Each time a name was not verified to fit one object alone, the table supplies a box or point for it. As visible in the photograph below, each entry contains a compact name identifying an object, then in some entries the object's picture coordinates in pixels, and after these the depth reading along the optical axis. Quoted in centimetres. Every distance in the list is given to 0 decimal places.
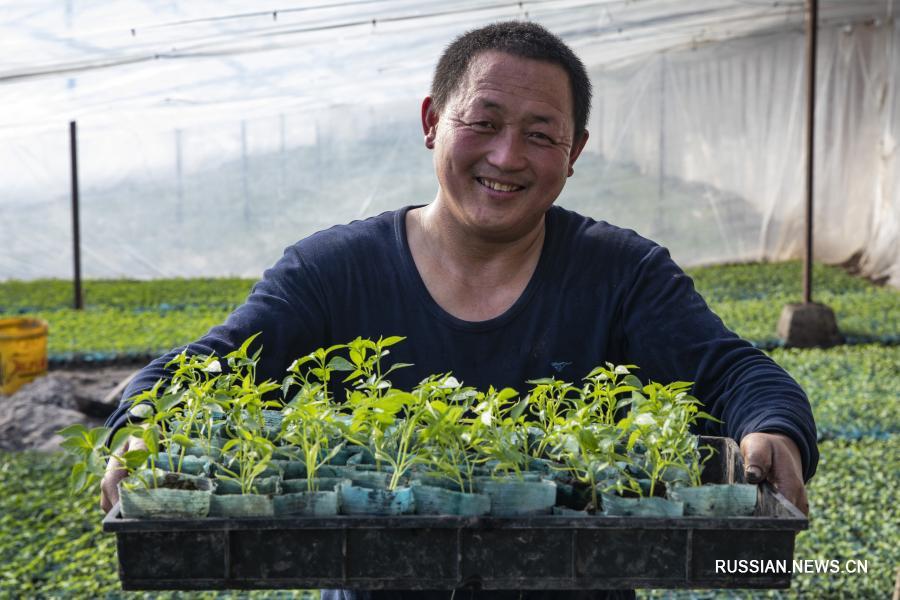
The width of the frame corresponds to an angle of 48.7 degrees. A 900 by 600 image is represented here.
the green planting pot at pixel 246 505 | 135
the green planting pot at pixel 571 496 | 150
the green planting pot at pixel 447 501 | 135
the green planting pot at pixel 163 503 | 133
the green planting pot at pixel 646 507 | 138
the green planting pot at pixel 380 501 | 136
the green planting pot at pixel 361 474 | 145
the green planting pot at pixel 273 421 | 162
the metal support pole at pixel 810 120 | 829
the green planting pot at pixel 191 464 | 149
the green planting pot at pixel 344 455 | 158
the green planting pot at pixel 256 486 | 142
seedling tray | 133
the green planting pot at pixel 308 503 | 136
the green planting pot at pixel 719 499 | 141
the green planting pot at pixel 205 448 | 155
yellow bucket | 752
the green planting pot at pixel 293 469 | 151
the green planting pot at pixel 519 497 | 138
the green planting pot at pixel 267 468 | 148
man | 193
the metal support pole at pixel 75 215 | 1004
